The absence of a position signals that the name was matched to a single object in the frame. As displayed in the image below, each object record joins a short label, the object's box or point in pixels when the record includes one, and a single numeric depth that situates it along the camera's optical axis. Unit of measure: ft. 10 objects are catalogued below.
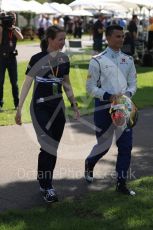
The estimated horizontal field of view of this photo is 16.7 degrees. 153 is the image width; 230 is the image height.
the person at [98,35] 88.58
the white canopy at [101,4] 77.41
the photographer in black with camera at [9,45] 34.27
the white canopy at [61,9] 149.89
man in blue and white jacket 18.11
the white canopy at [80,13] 155.49
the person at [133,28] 79.85
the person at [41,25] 126.79
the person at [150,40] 69.19
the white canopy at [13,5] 98.10
